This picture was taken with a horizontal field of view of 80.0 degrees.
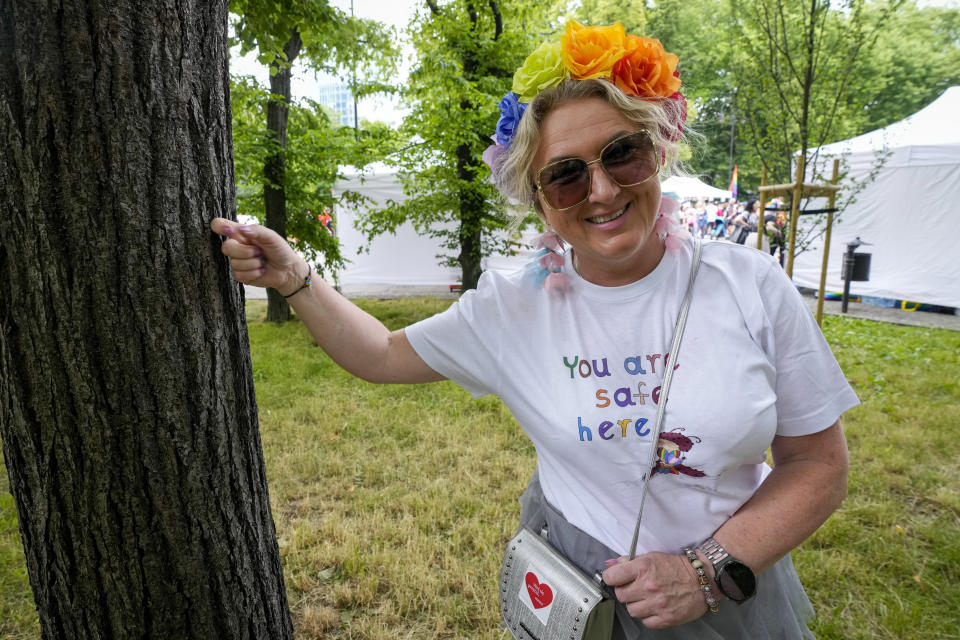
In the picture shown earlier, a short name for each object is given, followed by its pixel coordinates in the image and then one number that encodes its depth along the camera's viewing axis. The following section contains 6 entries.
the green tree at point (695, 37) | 23.27
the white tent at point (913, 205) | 9.49
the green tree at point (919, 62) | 25.47
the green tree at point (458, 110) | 7.75
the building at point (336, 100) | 49.75
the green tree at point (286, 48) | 3.64
